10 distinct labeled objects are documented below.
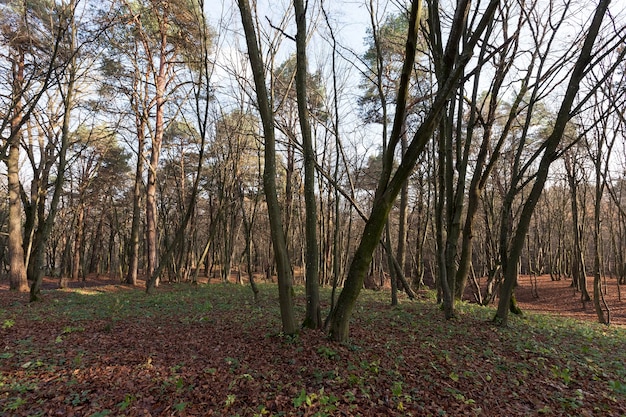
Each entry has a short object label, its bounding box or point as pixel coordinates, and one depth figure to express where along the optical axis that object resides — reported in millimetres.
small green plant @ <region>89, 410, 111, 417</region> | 2956
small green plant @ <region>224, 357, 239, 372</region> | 4194
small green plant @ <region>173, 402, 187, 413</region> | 3125
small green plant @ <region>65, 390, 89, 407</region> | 3180
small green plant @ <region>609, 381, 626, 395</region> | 3795
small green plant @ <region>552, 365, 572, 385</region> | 4059
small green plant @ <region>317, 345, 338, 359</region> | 4484
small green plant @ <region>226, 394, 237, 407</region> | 3283
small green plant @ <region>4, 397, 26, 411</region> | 3008
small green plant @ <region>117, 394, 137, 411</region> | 3092
